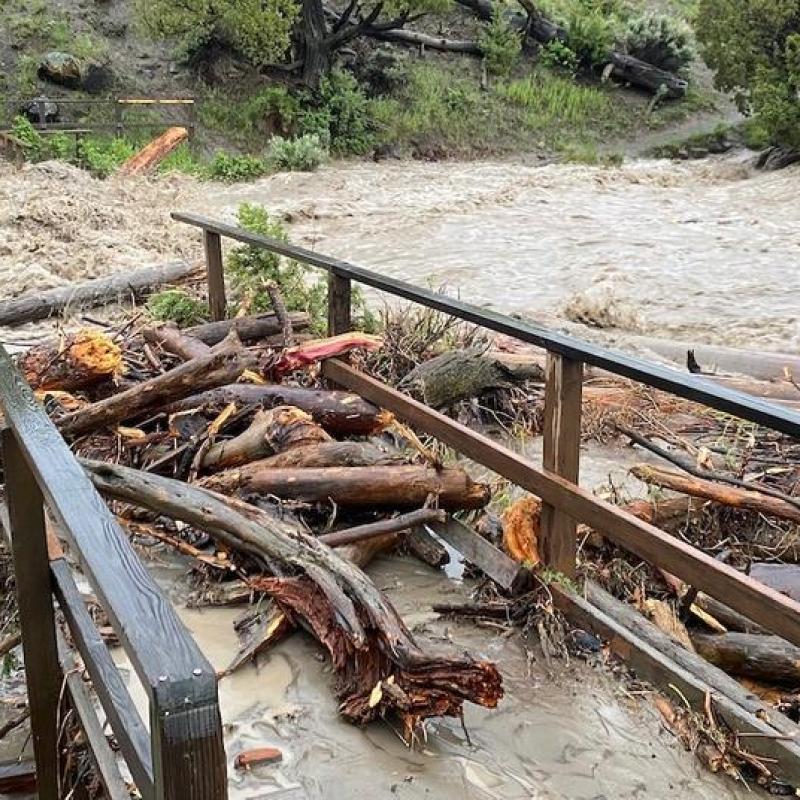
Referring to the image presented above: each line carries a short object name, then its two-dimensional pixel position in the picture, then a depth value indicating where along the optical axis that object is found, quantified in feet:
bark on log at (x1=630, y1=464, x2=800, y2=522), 13.61
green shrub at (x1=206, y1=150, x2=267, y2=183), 59.21
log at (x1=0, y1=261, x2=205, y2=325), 26.86
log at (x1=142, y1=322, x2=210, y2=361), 18.65
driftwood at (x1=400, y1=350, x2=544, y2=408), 18.45
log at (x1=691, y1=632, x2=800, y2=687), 11.64
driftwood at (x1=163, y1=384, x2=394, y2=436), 15.89
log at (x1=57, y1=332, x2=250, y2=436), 15.44
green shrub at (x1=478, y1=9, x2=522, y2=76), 83.05
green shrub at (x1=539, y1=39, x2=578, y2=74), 85.61
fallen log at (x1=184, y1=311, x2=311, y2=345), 20.68
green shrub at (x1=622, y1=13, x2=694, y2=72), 86.22
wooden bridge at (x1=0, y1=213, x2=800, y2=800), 4.24
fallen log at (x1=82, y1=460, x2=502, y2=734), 9.39
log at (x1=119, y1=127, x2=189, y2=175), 53.52
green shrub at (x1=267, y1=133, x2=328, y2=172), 63.36
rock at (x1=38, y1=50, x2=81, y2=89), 69.05
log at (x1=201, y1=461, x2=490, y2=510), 13.79
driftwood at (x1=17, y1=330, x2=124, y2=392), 17.20
